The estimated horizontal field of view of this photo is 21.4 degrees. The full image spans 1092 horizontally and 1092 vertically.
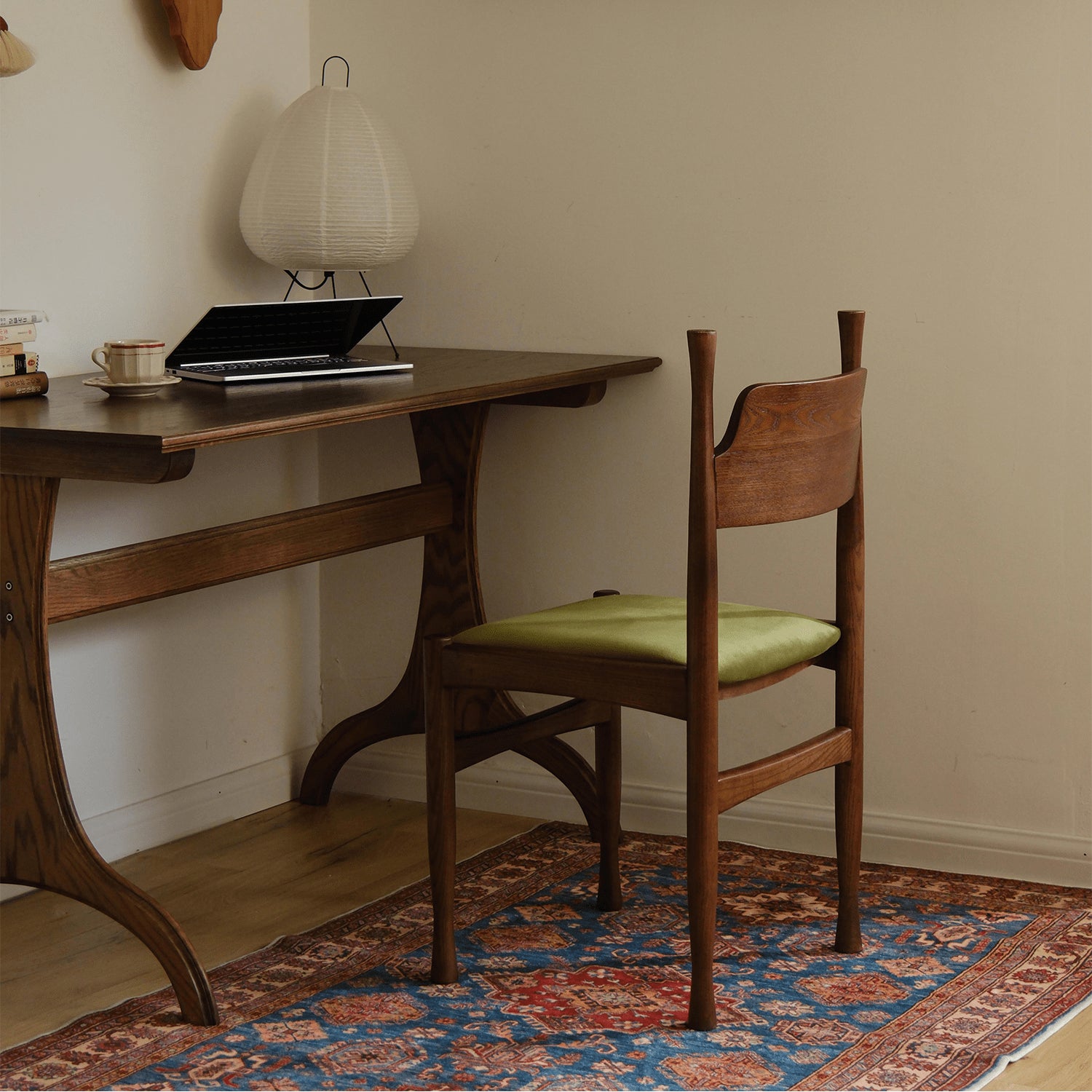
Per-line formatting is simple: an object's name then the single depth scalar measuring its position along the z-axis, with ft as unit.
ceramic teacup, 13.80
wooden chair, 12.19
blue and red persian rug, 11.97
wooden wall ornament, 16.80
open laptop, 15.03
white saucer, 13.85
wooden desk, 12.19
